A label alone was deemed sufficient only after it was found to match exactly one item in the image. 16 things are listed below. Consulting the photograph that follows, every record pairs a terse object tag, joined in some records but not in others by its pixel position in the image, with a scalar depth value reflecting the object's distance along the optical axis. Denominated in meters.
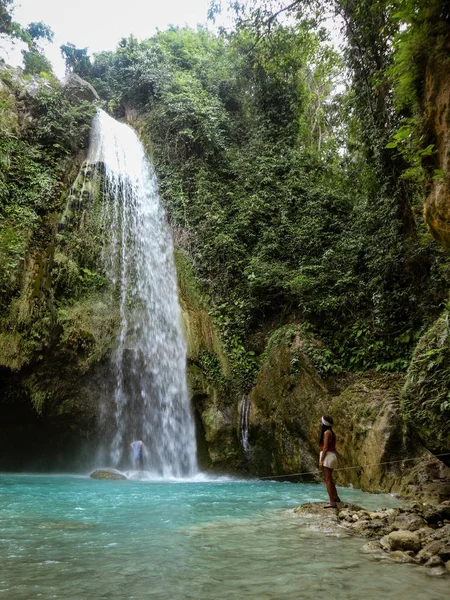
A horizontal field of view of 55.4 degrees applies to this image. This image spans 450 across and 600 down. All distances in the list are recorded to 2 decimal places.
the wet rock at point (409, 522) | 4.31
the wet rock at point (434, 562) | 3.32
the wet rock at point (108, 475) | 10.85
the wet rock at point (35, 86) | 16.39
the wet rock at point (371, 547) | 3.77
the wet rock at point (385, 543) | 3.82
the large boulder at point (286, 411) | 10.44
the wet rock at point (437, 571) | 3.15
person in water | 11.96
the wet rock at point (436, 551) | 3.45
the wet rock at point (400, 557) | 3.47
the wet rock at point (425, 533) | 3.84
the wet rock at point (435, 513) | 4.73
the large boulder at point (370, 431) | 8.27
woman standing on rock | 6.12
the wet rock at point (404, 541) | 3.70
